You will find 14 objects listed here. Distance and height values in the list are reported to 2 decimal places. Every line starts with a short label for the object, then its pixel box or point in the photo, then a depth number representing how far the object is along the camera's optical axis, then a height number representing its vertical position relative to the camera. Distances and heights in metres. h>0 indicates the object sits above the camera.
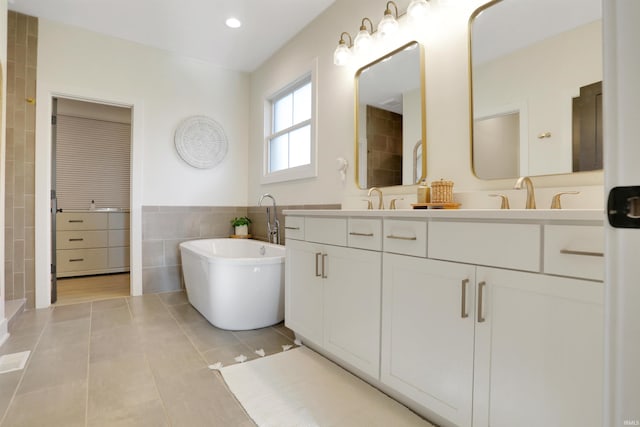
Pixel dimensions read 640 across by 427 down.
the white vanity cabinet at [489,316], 0.90 -0.35
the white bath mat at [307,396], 1.40 -0.90
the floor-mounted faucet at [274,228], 3.34 -0.16
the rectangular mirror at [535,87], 1.31 +0.57
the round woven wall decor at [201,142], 3.70 +0.85
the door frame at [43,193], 2.97 +0.18
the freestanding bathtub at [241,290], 2.38 -0.59
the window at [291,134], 3.11 +0.85
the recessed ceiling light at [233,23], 2.99 +1.79
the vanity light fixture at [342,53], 2.42 +1.21
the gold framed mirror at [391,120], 2.02 +0.64
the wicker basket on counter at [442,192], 1.71 +0.12
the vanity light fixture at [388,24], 2.01 +1.19
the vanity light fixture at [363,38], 2.22 +1.22
